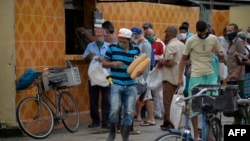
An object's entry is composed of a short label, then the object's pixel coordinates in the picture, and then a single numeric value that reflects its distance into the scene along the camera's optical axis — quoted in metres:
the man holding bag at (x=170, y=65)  12.57
